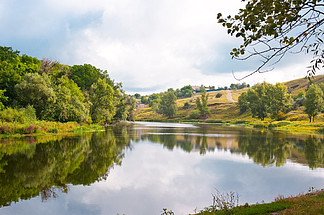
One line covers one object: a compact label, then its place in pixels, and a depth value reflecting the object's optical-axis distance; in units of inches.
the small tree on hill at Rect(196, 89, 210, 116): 5521.7
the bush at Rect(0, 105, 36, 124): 1323.8
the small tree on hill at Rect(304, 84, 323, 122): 2839.6
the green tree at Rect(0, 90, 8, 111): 1418.2
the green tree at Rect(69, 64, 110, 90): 2792.8
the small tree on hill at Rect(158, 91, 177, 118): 6146.7
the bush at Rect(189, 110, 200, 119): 5600.4
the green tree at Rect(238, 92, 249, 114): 4851.9
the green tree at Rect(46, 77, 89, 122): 1738.4
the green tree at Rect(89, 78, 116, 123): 2470.5
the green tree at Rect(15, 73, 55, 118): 1519.9
